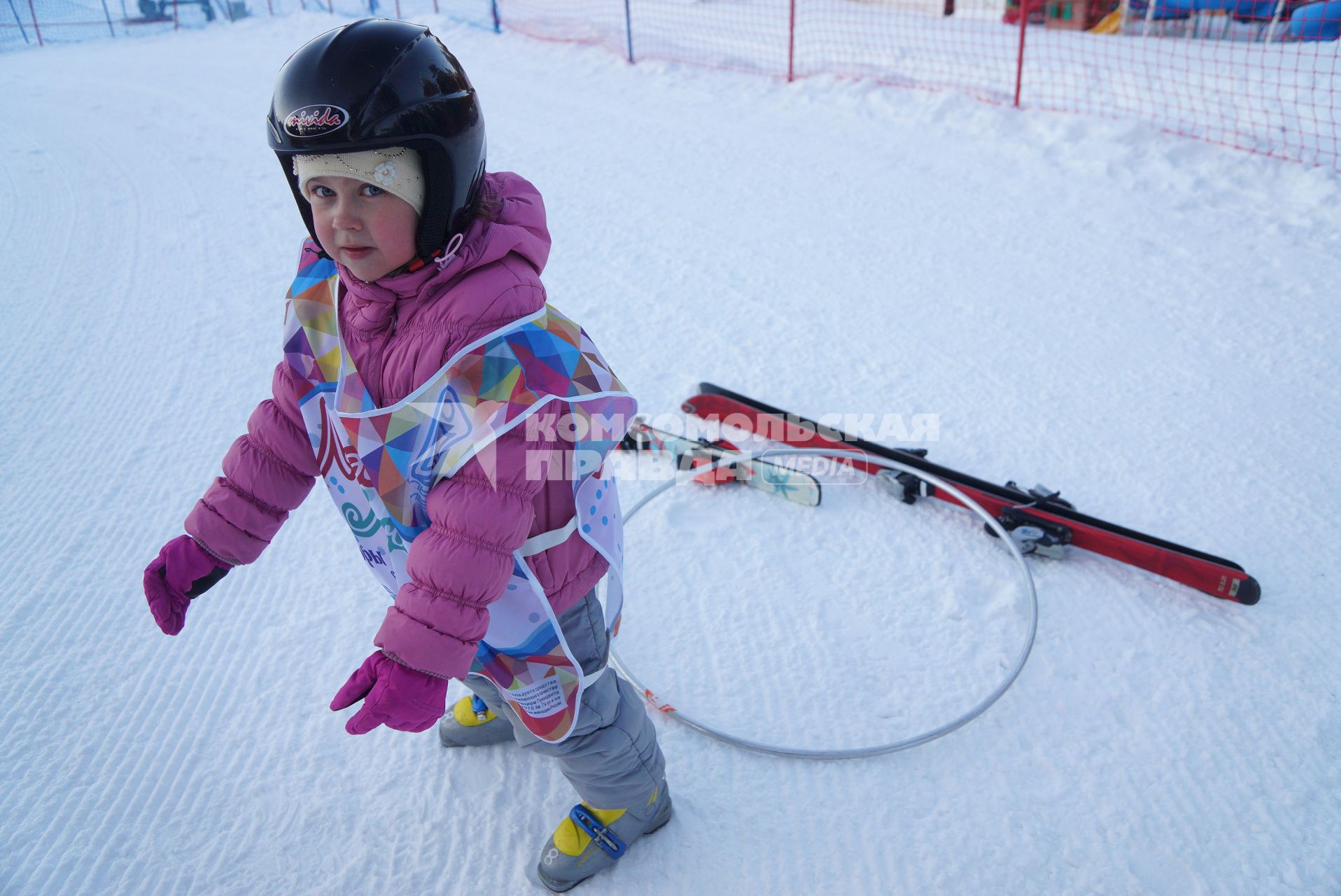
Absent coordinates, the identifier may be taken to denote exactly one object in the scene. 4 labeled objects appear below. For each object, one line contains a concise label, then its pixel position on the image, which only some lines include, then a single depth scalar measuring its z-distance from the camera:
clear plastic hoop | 2.35
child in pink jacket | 1.50
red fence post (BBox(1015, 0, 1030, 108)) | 6.32
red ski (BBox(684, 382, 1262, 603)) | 2.69
